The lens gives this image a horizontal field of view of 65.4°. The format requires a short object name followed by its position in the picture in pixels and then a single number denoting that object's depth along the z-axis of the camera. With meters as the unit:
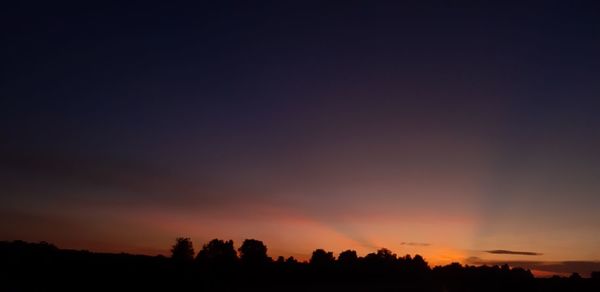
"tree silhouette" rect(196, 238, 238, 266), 123.46
